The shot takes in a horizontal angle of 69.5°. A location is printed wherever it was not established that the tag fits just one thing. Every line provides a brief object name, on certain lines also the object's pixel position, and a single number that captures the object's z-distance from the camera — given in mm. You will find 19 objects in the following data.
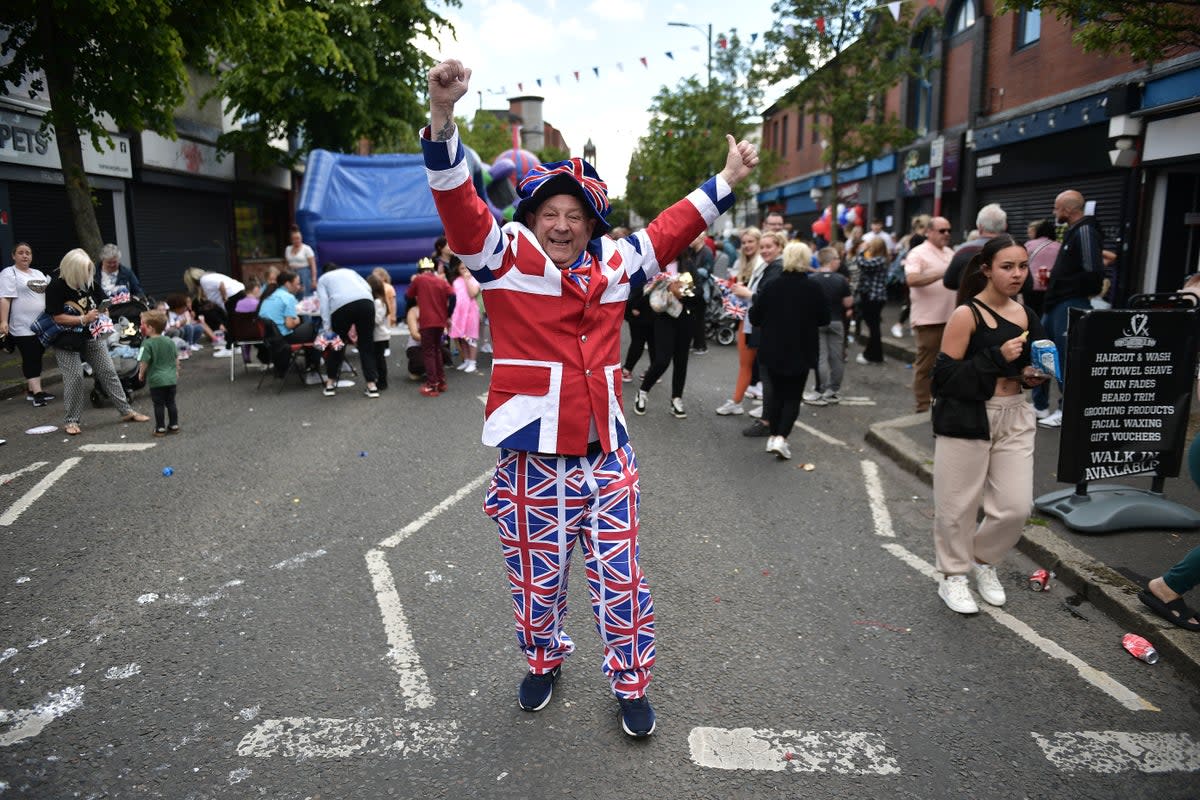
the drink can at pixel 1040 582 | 4637
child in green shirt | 8203
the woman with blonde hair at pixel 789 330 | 7270
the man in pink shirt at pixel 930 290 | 8281
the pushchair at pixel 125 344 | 9531
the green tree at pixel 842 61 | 19328
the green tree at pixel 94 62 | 10883
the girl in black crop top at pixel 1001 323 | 4035
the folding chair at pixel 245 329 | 11508
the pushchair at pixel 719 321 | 15031
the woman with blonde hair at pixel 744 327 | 8898
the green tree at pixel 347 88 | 20062
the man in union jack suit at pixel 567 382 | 2898
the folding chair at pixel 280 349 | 10859
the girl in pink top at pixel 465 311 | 12102
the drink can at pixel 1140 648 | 3814
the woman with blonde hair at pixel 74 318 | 8148
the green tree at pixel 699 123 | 33375
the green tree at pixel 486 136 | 45656
